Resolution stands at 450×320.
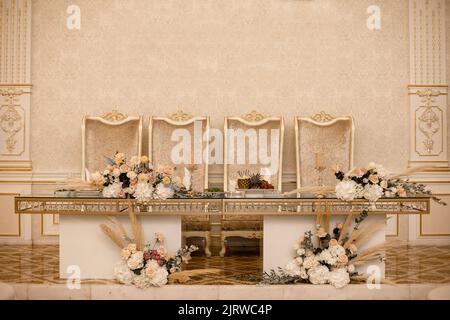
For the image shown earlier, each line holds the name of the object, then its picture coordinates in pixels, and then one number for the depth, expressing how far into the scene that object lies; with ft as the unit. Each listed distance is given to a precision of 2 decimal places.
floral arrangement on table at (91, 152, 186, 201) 12.63
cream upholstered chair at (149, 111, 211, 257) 19.33
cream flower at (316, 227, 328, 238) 12.52
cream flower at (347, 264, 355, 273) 12.35
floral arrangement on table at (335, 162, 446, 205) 12.38
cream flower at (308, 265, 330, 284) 12.27
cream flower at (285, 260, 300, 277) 12.56
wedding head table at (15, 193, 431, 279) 12.58
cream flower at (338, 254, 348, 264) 12.16
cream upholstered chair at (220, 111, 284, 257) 19.47
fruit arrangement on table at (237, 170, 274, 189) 13.94
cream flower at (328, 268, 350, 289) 12.13
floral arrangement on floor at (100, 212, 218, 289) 12.19
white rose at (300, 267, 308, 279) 12.48
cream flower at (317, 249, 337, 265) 12.21
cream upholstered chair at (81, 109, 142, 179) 19.43
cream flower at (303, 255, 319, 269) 12.34
